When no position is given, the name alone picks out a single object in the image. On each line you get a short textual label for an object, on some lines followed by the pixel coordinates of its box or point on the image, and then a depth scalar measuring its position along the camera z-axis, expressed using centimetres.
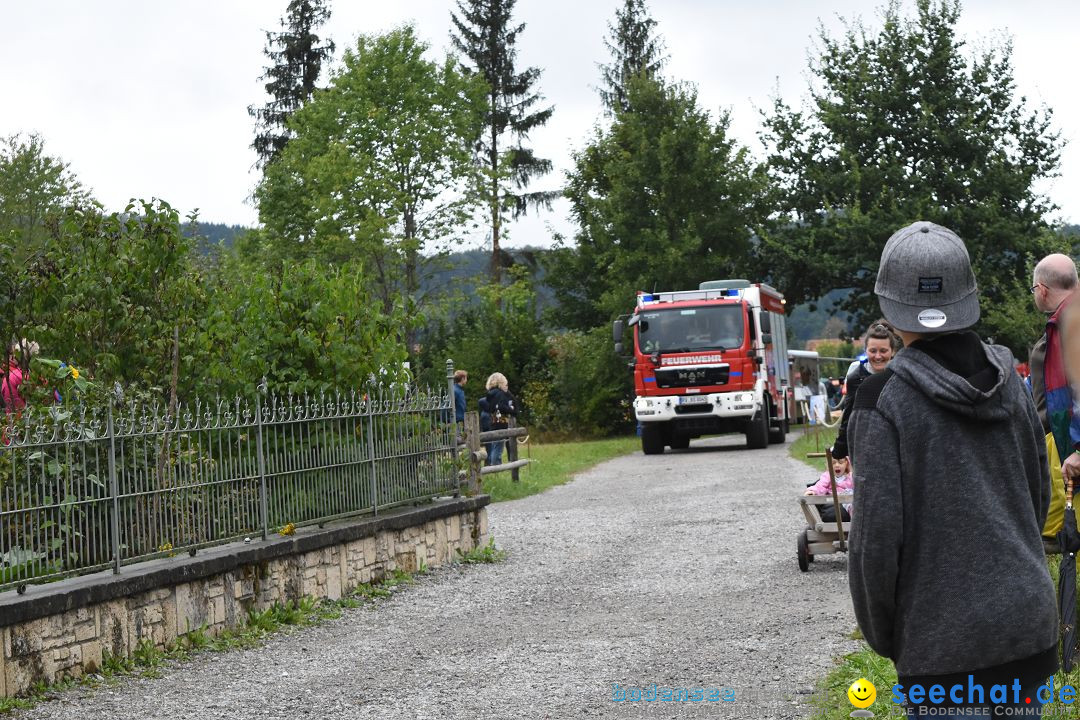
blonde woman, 2384
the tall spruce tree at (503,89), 5331
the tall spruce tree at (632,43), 5628
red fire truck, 2803
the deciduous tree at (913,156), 4194
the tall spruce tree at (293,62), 5241
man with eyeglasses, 604
